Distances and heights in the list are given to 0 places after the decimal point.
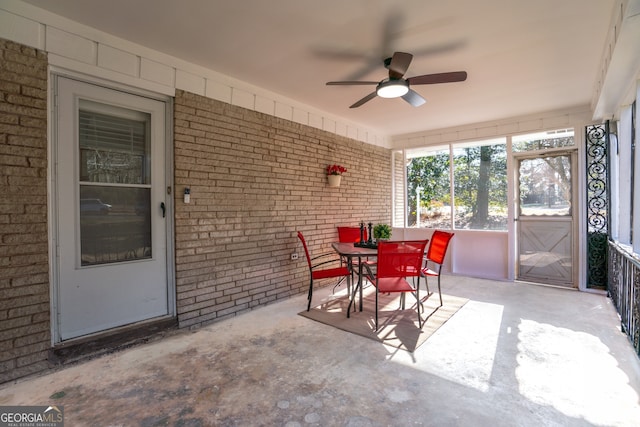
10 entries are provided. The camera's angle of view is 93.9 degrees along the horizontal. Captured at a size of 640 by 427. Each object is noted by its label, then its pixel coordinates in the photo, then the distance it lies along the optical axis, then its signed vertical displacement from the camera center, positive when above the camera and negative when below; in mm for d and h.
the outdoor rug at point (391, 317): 2961 -1212
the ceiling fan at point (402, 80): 2631 +1290
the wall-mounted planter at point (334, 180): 4883 +546
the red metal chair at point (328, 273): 3676 -762
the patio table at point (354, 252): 3355 -452
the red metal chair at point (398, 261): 3033 -508
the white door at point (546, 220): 4801 -133
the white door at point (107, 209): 2535 +46
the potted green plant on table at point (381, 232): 3783 -246
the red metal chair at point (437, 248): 3695 -464
